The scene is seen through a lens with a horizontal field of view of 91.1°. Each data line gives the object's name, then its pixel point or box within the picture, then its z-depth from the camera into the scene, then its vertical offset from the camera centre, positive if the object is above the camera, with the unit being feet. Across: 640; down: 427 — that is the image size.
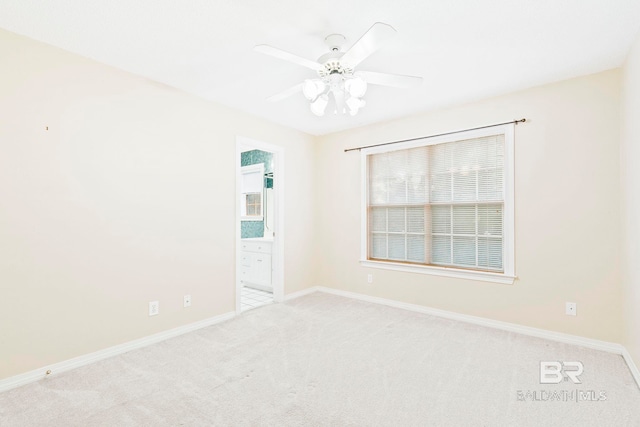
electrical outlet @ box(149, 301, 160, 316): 9.97 -2.90
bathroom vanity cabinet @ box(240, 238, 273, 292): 16.10 -2.46
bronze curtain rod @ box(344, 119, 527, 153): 10.71 +3.35
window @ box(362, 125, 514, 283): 11.41 +0.52
